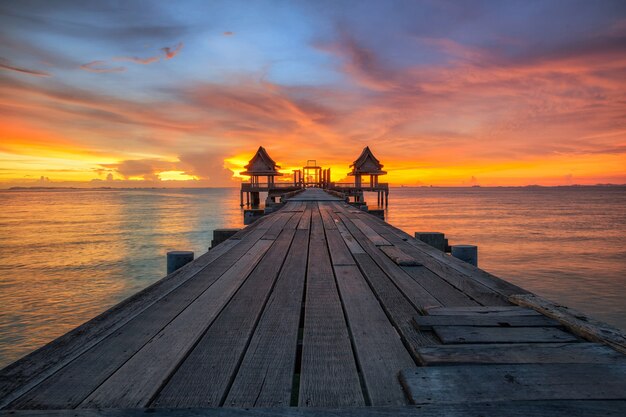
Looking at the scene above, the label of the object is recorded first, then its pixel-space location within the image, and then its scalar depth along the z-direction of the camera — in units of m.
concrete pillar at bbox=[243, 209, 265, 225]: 13.75
